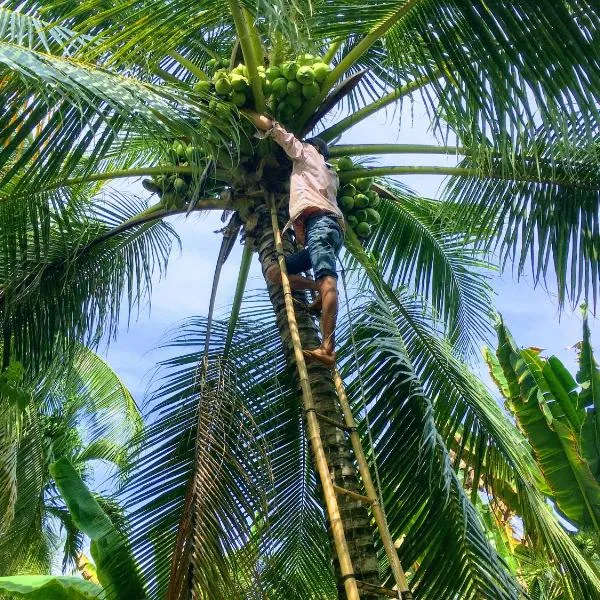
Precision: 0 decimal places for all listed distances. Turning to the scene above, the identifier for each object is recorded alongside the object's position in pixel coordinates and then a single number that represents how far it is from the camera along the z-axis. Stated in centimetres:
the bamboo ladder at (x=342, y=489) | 274
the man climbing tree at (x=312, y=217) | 413
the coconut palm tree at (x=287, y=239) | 365
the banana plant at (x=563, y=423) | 779
